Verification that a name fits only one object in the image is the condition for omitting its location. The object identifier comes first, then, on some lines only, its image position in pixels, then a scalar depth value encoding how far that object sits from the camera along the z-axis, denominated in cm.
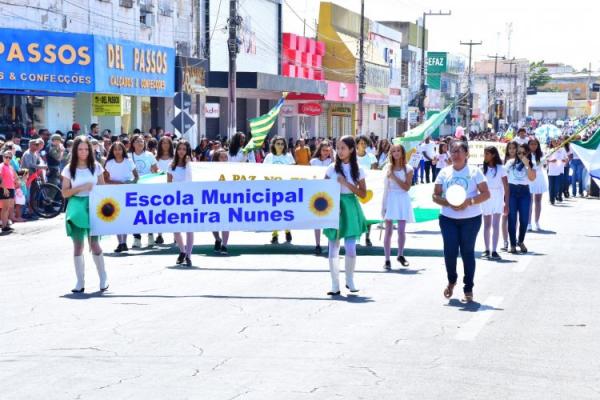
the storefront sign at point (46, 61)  2897
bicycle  2250
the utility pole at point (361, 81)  5726
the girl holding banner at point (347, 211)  1194
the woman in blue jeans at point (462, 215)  1152
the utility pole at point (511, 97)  16762
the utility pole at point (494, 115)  13125
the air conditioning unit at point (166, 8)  4328
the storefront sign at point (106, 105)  3434
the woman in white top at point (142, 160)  1764
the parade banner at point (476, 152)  3375
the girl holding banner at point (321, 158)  1631
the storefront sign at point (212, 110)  3697
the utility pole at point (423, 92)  7650
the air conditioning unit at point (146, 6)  4125
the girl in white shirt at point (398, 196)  1481
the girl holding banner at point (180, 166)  1504
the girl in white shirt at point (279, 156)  1809
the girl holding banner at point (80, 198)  1202
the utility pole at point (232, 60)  3362
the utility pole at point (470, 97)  10328
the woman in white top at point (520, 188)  1681
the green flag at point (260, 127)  2325
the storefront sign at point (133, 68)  3203
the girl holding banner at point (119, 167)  1593
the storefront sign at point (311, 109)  5444
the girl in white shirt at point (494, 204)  1581
